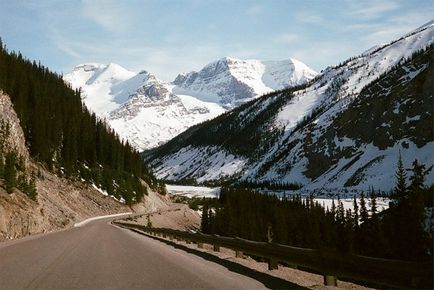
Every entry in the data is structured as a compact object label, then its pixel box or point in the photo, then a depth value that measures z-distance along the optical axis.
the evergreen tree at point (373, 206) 53.76
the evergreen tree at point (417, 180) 48.12
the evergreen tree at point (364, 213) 56.06
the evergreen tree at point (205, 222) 88.26
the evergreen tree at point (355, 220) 62.31
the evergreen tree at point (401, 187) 51.00
